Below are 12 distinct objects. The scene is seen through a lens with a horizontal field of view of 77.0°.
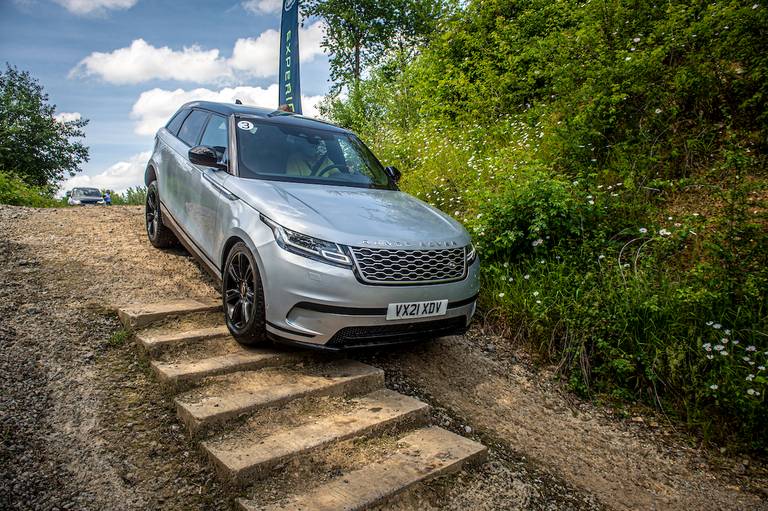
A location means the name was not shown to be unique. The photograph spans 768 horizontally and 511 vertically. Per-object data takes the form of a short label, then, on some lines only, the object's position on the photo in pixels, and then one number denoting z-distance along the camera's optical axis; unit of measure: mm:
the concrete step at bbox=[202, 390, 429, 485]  2422
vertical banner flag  11828
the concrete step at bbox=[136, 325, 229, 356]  3375
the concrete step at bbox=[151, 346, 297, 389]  3043
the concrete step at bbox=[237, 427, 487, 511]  2271
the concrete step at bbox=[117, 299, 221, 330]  3721
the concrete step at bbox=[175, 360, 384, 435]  2750
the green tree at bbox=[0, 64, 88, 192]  24375
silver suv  3068
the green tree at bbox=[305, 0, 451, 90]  23516
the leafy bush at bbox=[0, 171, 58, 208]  10516
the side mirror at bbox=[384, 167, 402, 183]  4699
